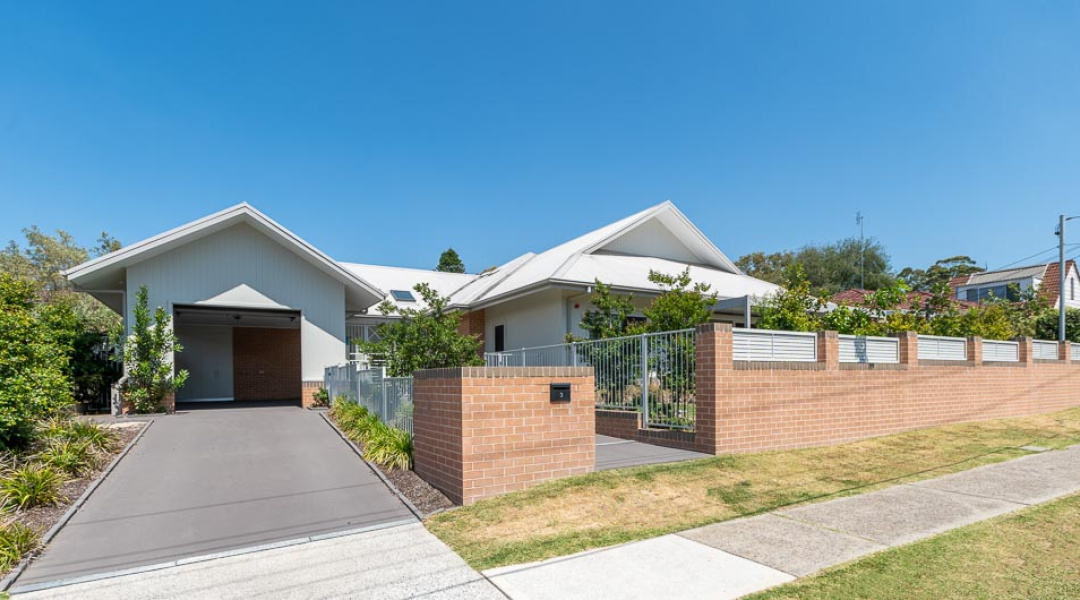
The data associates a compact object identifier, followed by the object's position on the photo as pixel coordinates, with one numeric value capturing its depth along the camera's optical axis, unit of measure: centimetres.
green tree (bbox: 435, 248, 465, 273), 5891
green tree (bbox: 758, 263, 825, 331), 1156
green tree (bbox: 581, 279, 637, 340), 1316
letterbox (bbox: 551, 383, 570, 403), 720
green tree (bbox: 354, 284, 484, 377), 1098
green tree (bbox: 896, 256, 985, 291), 5350
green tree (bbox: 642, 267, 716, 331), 1084
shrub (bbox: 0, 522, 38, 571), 512
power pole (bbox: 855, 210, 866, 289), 4297
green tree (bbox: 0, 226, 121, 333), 4450
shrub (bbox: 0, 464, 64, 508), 646
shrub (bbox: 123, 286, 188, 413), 1351
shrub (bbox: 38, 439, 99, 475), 769
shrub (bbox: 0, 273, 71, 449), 750
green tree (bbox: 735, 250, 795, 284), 5095
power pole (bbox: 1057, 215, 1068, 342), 1988
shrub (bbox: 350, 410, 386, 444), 999
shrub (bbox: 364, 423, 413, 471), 841
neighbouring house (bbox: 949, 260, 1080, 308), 3394
